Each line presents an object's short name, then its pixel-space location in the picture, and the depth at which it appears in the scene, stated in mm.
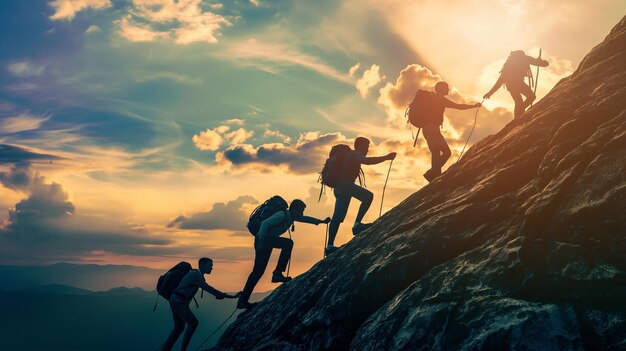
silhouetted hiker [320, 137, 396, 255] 15500
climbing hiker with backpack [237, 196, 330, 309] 15586
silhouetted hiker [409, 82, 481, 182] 16281
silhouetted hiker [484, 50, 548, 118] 18062
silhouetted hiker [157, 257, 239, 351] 15857
